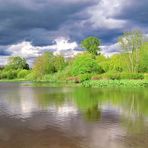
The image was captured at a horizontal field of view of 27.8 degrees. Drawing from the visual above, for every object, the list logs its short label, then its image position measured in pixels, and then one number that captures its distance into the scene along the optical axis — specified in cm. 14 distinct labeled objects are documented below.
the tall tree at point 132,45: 6088
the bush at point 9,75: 10550
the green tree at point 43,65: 8150
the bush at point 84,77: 5481
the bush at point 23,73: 10311
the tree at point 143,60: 6222
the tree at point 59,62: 8355
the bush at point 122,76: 5059
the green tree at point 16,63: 12106
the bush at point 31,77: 8231
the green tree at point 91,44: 8862
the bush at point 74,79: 5656
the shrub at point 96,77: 5247
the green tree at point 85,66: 6131
